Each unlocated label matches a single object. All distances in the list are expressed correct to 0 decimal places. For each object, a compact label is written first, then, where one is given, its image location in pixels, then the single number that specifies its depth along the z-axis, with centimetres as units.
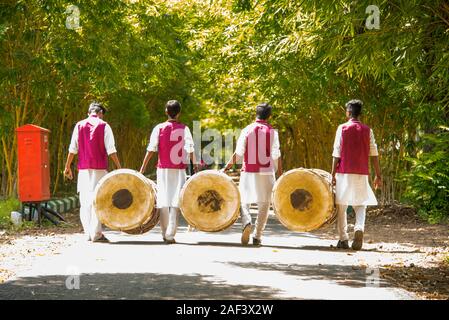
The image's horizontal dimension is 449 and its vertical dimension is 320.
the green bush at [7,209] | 1555
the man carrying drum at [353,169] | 1239
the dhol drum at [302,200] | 1254
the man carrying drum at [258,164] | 1288
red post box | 1611
